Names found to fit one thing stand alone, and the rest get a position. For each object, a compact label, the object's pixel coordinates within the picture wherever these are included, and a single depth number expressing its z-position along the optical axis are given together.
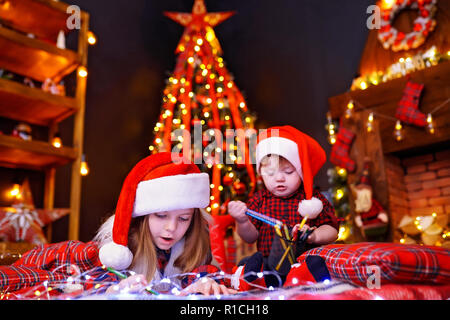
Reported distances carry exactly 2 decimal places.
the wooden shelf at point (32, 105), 2.79
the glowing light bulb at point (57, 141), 3.11
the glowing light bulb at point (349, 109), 3.35
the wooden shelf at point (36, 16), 2.96
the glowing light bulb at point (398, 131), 3.10
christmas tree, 3.69
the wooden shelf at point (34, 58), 2.82
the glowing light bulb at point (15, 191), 3.03
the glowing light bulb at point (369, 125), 3.26
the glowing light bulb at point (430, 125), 2.97
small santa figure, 3.01
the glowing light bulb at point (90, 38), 3.20
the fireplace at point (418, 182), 3.15
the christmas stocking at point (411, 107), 3.00
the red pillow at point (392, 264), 0.88
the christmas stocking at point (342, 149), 3.35
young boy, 1.47
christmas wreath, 3.26
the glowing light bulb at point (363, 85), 3.39
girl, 1.15
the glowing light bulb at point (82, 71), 3.09
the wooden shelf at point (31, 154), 2.73
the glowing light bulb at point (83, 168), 3.07
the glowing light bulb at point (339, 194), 3.46
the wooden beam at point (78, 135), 2.95
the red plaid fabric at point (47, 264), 1.23
